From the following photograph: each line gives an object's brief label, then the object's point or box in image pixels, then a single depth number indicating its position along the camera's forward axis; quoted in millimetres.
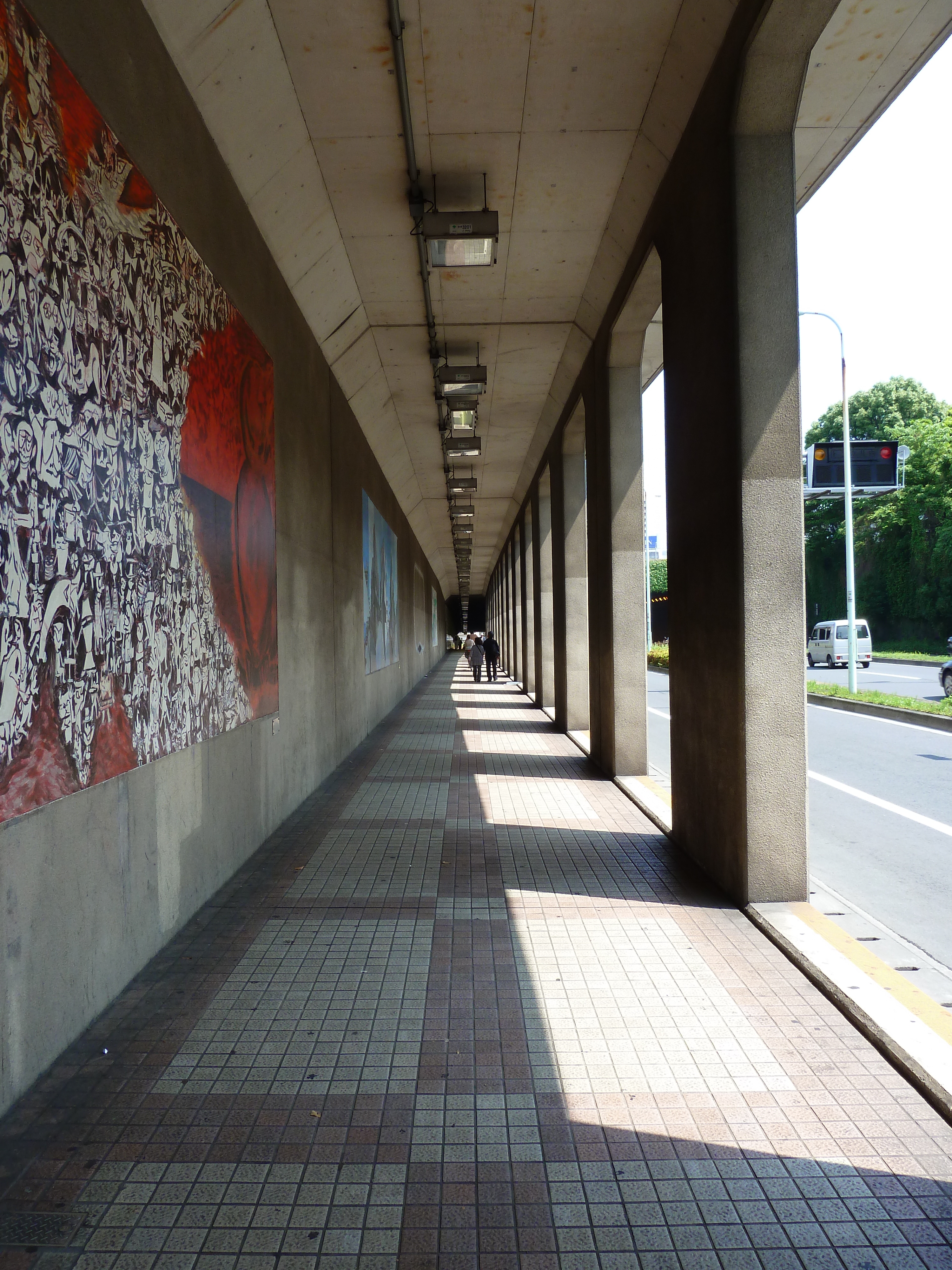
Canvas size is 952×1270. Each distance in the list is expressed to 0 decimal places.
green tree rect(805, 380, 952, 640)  48281
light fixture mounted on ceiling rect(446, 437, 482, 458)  13391
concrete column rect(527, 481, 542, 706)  17547
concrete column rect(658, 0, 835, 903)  4727
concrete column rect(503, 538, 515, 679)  29344
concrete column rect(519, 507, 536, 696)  21359
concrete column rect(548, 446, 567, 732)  13312
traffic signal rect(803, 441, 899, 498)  22672
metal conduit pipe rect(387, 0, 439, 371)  4867
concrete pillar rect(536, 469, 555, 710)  17578
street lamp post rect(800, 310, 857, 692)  20578
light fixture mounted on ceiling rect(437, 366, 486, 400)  10305
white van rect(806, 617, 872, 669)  33125
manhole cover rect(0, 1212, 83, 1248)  2240
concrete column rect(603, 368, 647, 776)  8906
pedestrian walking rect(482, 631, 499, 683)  27094
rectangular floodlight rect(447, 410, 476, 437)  11953
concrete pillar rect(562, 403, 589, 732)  13023
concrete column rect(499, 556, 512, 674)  33125
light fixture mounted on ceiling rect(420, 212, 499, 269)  6699
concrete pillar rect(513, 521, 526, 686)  24422
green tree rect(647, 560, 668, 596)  85188
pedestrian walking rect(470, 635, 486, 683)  27250
